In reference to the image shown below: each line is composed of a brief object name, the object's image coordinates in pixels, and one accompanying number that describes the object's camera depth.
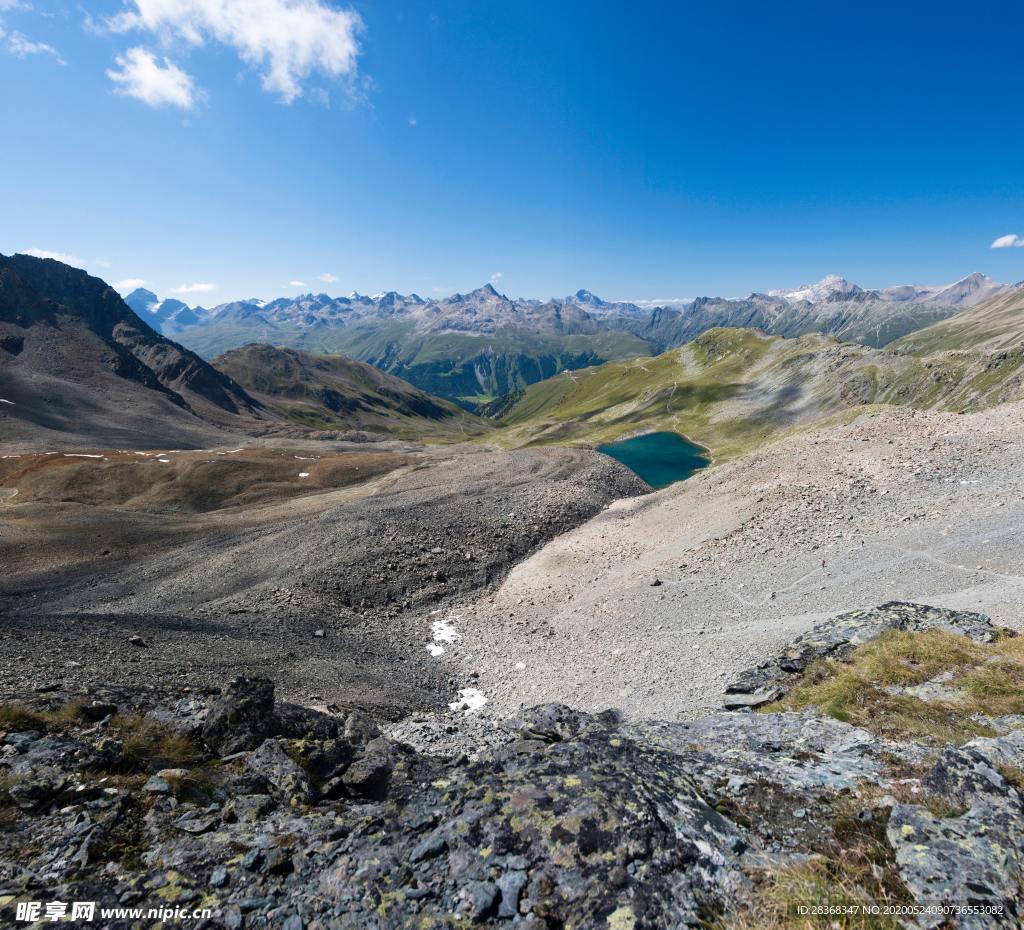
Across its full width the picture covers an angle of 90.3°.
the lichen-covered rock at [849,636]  17.11
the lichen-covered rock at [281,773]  11.40
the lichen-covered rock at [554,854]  7.26
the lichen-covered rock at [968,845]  6.49
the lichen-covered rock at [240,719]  13.64
